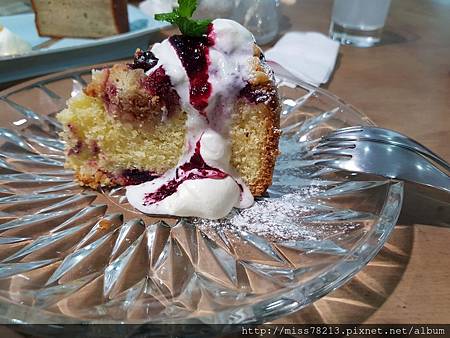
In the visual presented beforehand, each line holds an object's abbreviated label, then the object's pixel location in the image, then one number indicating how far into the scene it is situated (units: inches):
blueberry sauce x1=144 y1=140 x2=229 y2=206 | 7.6
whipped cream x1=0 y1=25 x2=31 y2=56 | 11.6
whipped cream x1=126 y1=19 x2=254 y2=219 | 7.3
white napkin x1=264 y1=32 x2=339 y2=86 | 12.0
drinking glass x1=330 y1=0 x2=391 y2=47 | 14.4
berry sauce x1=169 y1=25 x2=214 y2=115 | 7.5
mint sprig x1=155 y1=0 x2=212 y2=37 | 7.5
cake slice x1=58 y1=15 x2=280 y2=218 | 7.5
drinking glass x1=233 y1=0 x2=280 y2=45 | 13.6
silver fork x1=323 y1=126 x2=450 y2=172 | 7.5
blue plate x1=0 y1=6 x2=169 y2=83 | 11.3
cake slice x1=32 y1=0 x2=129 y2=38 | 13.6
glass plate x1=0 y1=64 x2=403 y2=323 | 5.3
